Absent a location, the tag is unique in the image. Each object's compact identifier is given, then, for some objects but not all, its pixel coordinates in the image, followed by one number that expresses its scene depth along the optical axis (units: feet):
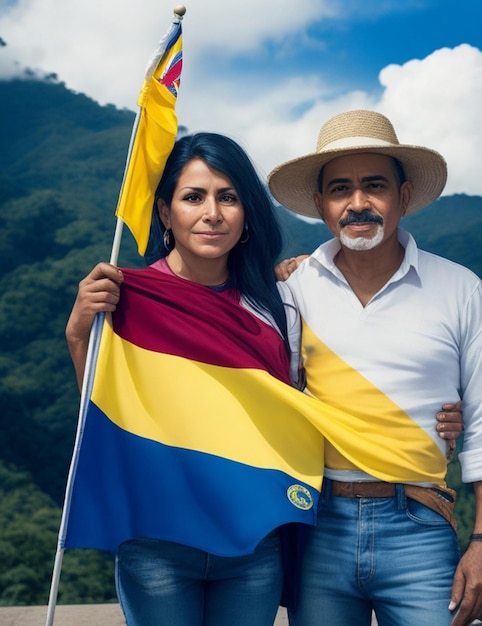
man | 7.30
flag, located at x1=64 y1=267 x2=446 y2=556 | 7.34
